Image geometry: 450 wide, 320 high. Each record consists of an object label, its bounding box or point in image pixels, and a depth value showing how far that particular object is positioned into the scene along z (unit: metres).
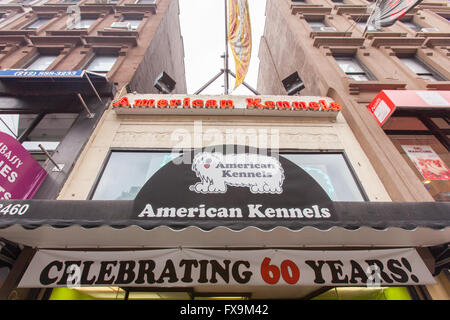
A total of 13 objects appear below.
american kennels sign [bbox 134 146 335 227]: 3.80
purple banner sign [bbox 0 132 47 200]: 4.36
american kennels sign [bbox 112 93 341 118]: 7.00
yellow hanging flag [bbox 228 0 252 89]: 7.70
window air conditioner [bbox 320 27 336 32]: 11.30
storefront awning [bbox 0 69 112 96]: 6.90
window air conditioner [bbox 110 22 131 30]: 11.01
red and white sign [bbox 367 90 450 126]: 6.23
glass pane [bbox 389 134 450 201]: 5.81
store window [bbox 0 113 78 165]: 6.34
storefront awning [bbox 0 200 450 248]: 3.54
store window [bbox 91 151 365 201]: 5.45
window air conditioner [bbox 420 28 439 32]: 11.43
